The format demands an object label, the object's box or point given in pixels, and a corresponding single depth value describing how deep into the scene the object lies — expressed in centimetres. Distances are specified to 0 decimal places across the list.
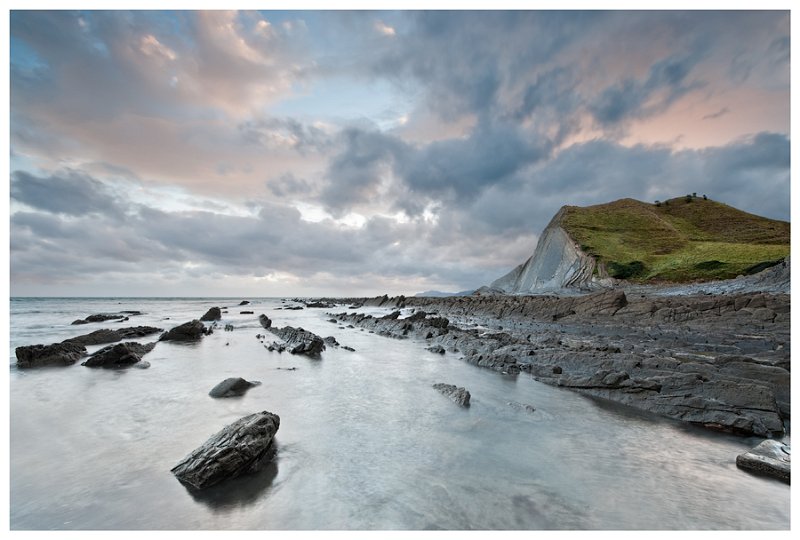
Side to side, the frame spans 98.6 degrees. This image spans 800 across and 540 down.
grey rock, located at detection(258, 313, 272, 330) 2961
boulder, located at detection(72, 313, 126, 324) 3327
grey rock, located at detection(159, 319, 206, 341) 2014
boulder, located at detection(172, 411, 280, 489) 493
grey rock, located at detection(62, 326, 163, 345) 1759
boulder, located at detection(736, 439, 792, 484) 520
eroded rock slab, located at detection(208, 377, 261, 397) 957
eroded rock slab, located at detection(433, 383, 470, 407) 884
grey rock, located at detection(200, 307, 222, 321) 3620
